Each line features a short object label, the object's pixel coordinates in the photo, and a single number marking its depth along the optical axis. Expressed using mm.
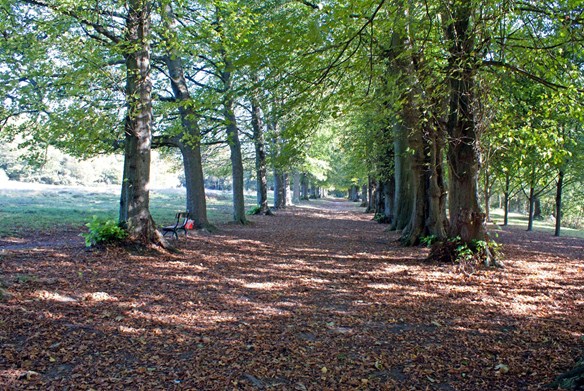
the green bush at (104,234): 8727
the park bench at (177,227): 11438
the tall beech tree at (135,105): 8523
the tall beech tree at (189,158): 13047
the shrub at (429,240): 11750
